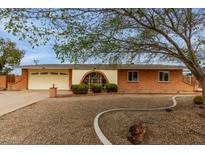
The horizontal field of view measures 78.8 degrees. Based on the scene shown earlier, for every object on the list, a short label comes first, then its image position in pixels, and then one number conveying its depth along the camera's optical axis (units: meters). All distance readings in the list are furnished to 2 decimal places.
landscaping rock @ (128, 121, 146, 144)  3.99
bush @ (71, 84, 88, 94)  11.50
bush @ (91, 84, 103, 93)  12.00
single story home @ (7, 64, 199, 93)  13.25
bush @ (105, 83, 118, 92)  12.32
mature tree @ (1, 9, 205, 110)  4.12
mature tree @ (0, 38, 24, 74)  17.76
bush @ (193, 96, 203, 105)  7.52
